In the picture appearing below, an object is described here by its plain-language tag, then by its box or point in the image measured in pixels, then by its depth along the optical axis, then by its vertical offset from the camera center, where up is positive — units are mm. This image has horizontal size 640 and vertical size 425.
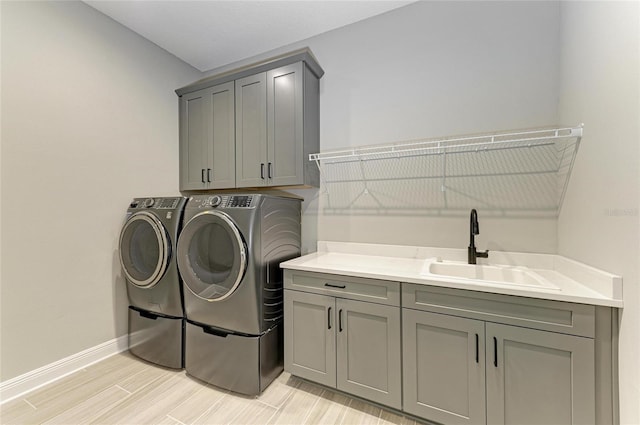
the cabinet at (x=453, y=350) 1057 -702
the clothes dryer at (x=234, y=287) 1658 -520
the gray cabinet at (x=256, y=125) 2047 +756
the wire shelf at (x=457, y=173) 1597 +268
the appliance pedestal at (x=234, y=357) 1652 -997
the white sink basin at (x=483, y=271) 1568 -392
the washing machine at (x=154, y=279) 1912 -515
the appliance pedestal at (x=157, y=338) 1924 -986
